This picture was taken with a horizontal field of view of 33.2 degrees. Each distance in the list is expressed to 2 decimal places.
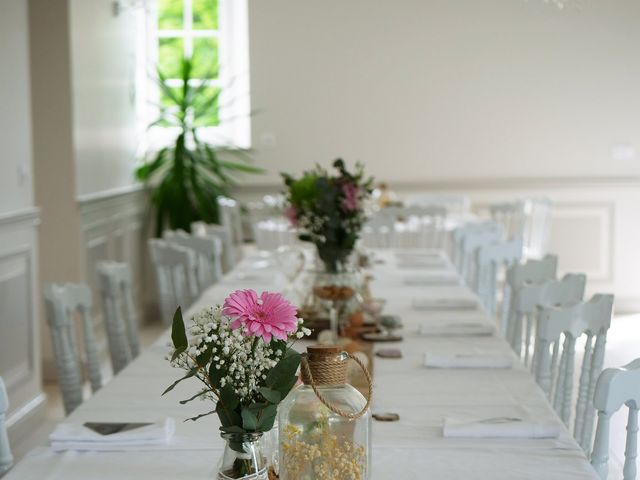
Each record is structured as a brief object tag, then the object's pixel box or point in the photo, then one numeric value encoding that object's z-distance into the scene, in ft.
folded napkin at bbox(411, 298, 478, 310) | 13.47
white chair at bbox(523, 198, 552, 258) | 26.30
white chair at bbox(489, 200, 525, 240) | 26.04
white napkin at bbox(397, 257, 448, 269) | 17.79
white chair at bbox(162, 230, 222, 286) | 17.51
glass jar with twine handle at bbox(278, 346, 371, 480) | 5.80
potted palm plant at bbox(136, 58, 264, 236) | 25.71
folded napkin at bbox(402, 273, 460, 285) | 15.81
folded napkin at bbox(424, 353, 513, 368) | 9.87
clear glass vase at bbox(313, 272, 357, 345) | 11.71
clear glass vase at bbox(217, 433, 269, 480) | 5.66
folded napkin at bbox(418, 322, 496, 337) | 11.50
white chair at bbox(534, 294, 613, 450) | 9.42
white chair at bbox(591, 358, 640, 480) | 6.84
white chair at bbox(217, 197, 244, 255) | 25.09
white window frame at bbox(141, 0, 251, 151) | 27.81
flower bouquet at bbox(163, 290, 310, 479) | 5.55
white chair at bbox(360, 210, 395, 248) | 22.09
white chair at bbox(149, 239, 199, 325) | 15.56
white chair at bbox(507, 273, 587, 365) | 11.30
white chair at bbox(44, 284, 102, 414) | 11.00
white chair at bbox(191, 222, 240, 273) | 21.12
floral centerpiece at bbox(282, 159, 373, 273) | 12.76
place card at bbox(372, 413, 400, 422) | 8.06
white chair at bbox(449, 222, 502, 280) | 18.39
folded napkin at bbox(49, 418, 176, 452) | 7.30
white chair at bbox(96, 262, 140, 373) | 12.66
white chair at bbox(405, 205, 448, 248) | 22.56
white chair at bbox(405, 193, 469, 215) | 26.89
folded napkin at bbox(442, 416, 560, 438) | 7.45
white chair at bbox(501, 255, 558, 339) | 12.82
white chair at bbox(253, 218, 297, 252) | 22.38
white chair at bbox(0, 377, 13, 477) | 7.47
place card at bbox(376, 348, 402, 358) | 10.50
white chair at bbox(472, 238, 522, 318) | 15.85
